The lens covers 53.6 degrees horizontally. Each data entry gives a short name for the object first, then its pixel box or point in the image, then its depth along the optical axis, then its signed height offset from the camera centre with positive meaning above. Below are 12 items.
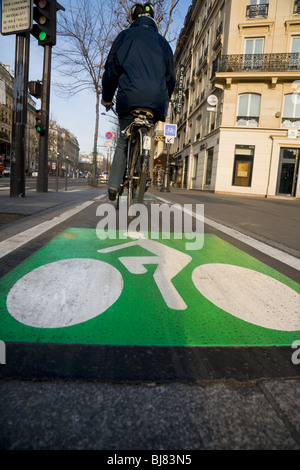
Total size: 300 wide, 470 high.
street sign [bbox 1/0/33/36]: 5.45 +3.15
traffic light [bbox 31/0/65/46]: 5.91 +3.45
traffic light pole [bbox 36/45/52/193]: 8.32 +1.68
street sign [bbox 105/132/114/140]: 17.08 +3.24
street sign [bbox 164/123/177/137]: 15.10 +3.39
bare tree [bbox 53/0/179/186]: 18.16 +9.68
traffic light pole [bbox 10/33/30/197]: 6.05 +1.47
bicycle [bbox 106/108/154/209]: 3.28 +0.45
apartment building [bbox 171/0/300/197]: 19.69 +6.99
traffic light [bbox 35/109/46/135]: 8.13 +1.83
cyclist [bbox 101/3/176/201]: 3.13 +1.38
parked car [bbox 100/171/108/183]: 38.78 +1.84
